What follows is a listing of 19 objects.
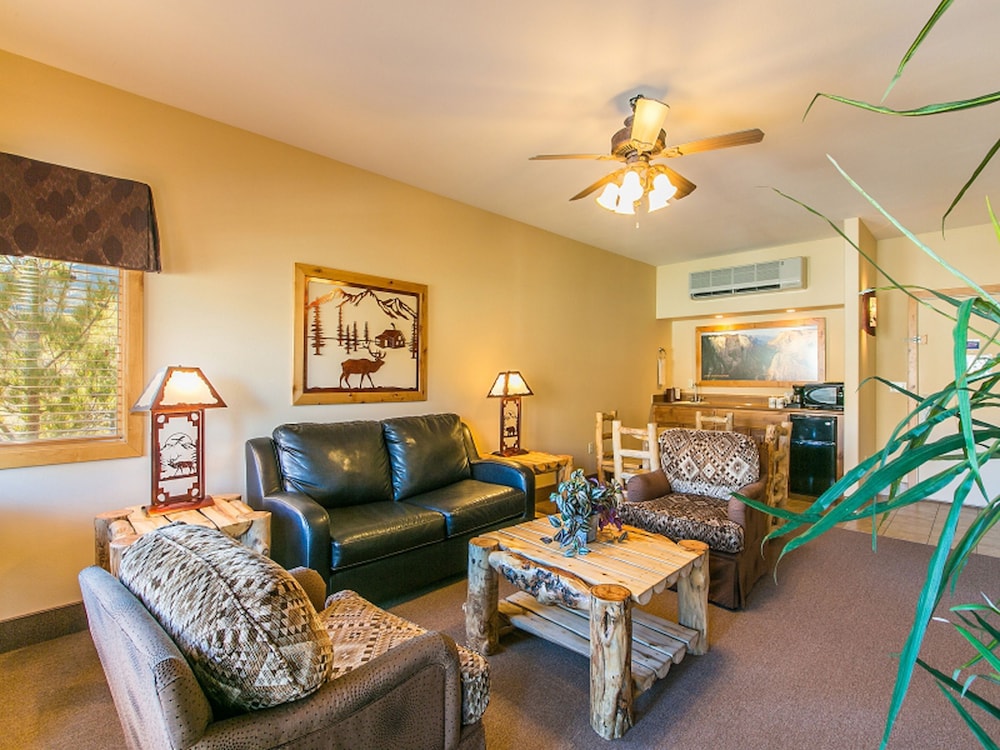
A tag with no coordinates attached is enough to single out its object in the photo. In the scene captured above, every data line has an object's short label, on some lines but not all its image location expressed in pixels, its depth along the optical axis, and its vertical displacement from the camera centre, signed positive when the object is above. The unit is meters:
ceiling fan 2.55 +1.15
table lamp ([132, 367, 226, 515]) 2.58 -0.32
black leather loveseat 2.70 -0.78
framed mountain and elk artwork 3.49 +0.28
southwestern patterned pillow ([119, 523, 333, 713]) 1.14 -0.57
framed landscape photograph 5.78 +0.27
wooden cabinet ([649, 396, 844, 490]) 5.44 -0.43
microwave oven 5.23 -0.21
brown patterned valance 2.42 +0.80
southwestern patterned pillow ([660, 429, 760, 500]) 3.35 -0.57
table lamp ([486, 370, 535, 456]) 4.39 -0.27
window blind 2.47 +0.13
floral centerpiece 2.41 -0.63
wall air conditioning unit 5.40 +1.08
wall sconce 4.78 +0.61
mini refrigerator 5.19 -0.81
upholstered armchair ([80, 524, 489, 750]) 1.10 -0.67
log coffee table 1.90 -0.95
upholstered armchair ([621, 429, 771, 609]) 2.86 -0.81
